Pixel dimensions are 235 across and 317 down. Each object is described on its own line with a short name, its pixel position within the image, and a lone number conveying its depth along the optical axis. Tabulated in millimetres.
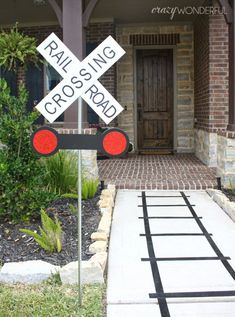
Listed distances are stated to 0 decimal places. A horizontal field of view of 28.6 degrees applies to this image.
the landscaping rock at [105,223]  4066
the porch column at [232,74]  6027
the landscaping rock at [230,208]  4788
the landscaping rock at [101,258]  3211
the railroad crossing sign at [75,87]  2754
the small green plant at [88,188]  5297
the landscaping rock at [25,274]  3141
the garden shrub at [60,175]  5234
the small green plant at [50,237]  3602
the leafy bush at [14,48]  7168
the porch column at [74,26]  5922
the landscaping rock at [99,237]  3842
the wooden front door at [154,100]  9641
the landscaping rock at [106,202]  4955
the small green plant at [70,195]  4836
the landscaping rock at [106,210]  4712
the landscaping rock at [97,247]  3572
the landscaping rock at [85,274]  3072
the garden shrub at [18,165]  4188
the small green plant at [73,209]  4602
